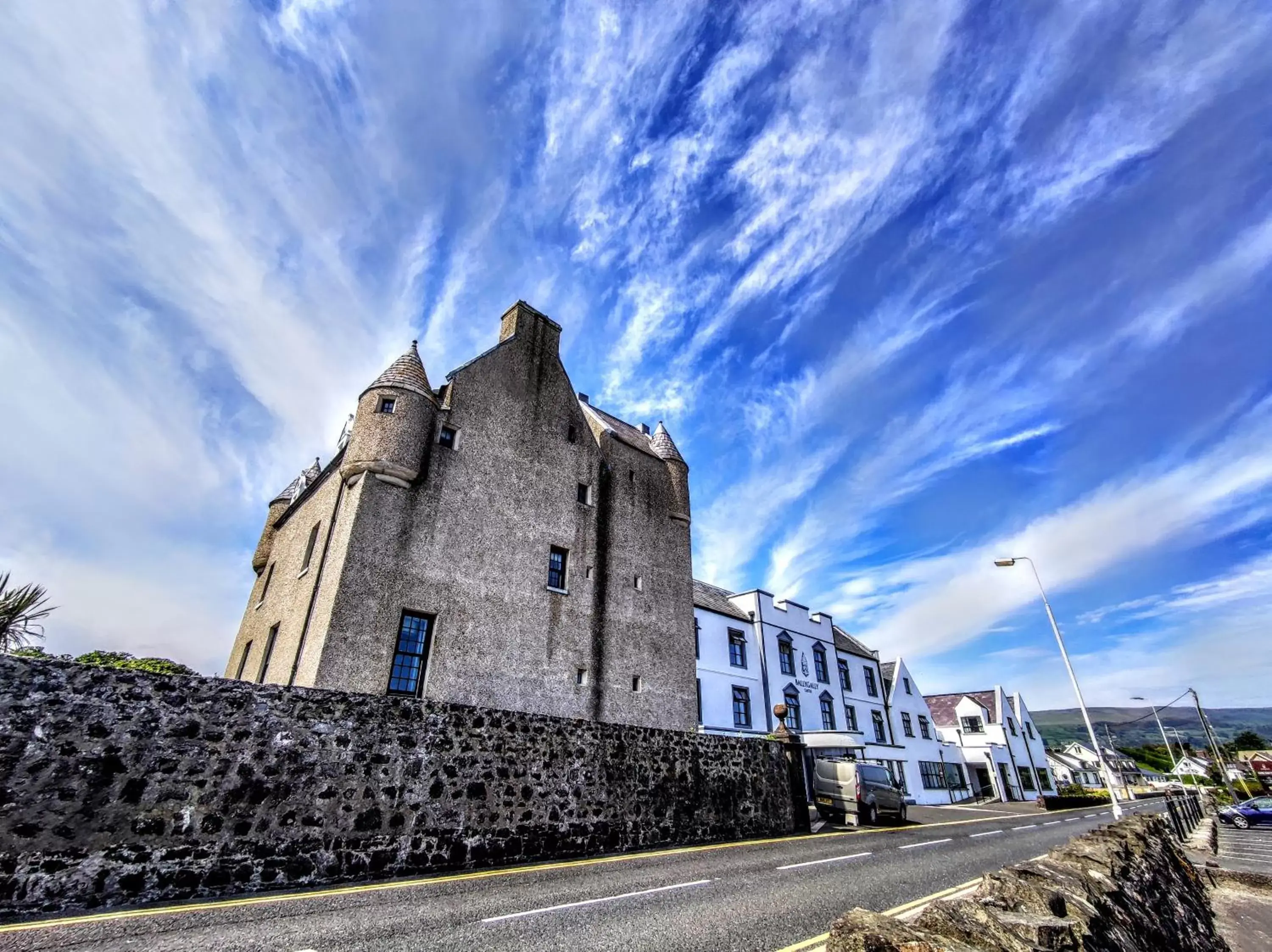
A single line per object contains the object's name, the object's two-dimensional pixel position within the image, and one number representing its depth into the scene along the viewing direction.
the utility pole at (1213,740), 49.53
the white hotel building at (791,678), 28.97
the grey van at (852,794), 19.98
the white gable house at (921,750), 40.38
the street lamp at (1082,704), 20.95
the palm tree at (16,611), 15.88
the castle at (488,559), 16.41
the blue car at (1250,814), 29.22
